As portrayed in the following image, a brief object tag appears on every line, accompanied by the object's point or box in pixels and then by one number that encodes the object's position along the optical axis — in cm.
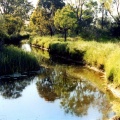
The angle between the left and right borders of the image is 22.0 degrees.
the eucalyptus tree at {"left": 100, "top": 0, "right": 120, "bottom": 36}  4916
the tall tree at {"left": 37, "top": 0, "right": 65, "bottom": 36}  6044
